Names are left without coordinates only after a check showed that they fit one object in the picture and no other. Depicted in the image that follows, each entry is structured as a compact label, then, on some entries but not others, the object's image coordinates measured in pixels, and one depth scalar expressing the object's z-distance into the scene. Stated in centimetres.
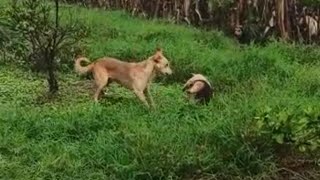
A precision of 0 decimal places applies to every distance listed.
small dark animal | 743
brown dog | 731
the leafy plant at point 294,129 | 545
